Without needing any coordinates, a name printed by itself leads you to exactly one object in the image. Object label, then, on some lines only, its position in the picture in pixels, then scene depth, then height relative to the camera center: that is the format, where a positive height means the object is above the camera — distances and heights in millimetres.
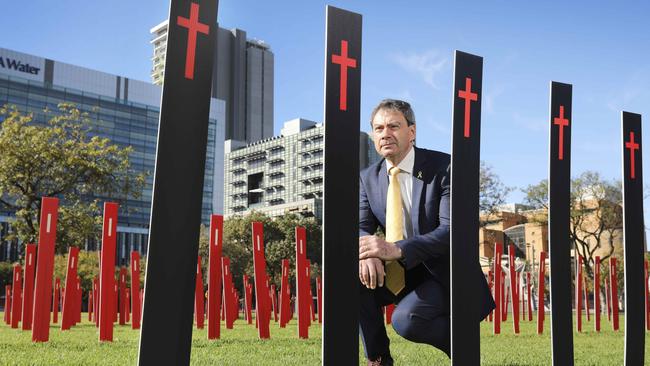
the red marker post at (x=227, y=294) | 12695 -569
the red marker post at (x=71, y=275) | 10633 -266
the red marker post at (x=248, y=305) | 16011 -958
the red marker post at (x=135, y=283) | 11664 -389
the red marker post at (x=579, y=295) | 15445 -437
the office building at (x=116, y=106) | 65062 +15534
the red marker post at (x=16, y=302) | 13789 -965
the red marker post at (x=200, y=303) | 13264 -786
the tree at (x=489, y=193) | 34688 +4064
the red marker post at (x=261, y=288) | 10234 -351
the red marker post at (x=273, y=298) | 19694 -971
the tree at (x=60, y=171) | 18750 +2429
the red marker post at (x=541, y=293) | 13890 -383
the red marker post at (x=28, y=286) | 10938 -473
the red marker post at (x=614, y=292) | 15596 -333
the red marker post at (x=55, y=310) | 16595 -1293
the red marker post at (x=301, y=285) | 10547 -289
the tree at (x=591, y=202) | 34656 +3828
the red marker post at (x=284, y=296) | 14748 -664
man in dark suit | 4730 +197
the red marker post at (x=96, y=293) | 15141 -806
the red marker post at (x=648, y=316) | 16152 -907
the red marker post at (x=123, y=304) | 16306 -1066
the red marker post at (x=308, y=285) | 10875 -303
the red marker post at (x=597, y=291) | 15898 -329
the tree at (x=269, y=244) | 41562 +1357
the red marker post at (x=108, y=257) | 8117 +23
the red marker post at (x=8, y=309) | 16141 -1329
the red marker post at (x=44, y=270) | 8398 -166
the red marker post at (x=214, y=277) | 9766 -204
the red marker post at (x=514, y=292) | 14258 -396
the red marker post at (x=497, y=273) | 14645 +7
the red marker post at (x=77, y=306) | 15535 -1120
